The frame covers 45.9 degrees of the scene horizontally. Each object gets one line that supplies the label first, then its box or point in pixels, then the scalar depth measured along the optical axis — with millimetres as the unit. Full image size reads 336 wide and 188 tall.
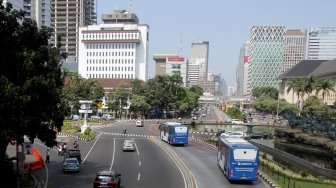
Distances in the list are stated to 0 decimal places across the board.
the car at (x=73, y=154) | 42594
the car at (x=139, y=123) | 108000
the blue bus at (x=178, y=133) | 61156
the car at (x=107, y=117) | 136425
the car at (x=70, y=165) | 37969
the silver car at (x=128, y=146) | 54938
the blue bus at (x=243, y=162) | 33281
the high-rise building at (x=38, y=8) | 169738
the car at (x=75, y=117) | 122000
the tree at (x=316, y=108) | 111550
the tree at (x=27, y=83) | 25625
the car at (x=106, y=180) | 29469
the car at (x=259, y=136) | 88188
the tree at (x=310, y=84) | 121312
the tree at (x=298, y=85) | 125788
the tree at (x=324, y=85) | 115688
